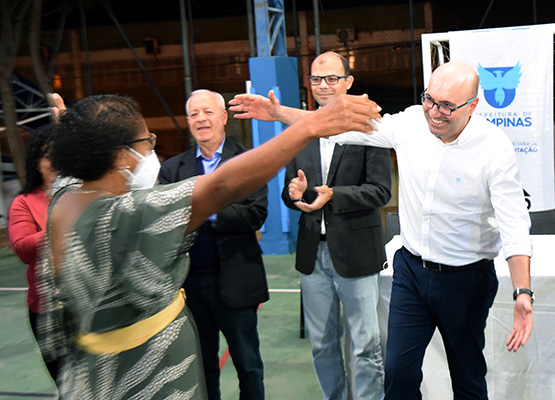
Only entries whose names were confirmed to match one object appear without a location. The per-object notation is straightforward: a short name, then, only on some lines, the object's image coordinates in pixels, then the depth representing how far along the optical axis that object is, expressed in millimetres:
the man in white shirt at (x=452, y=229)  2367
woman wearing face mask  1499
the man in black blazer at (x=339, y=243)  2963
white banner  4871
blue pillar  7418
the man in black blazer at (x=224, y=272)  2822
